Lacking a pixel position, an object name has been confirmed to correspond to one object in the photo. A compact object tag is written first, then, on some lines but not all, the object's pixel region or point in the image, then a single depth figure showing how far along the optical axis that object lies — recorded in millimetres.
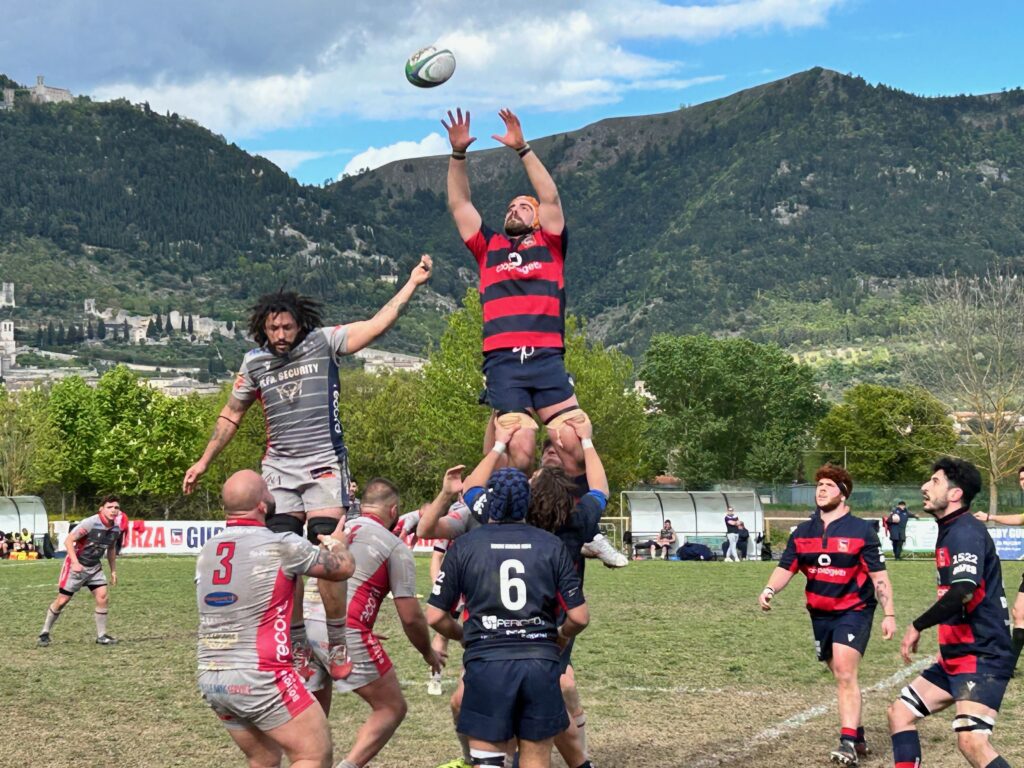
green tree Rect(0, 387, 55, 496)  97875
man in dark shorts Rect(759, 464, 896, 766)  11711
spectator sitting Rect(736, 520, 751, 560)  48788
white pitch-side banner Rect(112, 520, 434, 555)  51031
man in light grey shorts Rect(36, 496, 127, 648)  20078
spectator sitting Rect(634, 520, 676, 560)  49750
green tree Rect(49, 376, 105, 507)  105375
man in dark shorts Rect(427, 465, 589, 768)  7523
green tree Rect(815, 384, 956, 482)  115438
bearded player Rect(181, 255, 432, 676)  9398
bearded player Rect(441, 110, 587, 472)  9727
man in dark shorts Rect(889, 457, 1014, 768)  9000
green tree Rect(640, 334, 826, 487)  124688
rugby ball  10500
